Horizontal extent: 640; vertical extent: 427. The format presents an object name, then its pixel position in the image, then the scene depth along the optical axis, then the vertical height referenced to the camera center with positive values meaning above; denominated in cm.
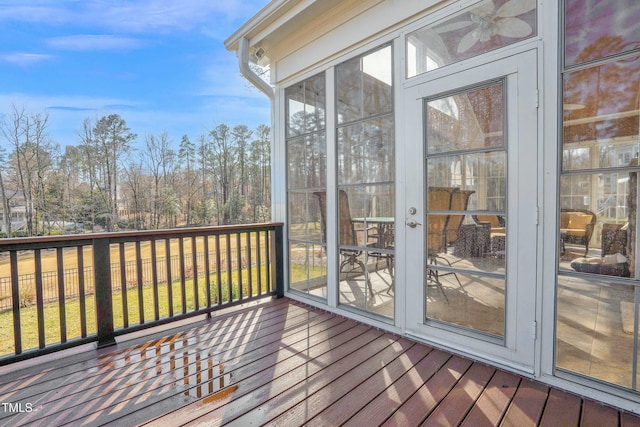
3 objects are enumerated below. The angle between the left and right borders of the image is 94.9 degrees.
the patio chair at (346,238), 262 -33
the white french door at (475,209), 170 -7
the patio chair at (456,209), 194 -7
